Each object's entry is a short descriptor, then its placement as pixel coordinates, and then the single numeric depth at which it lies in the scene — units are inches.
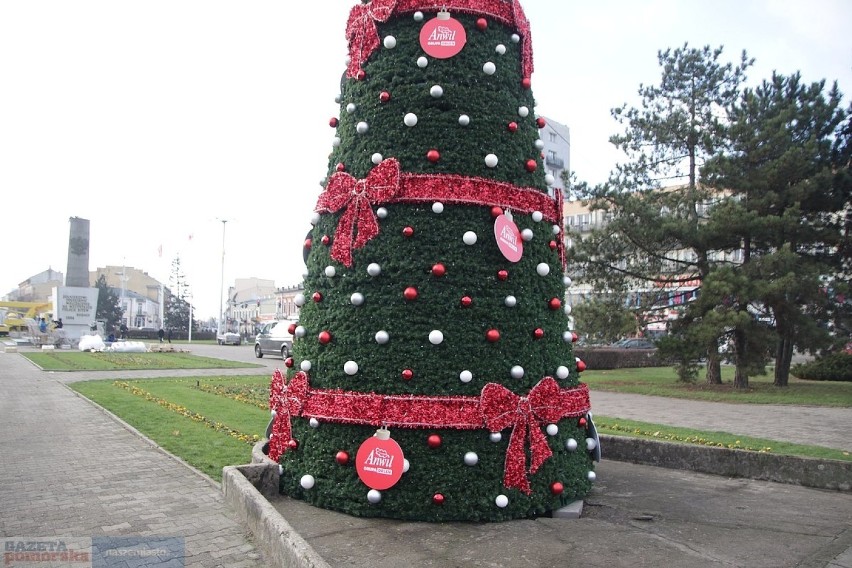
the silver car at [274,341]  1241.1
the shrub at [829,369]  949.8
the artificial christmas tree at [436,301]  199.9
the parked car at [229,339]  2376.7
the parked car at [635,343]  1710.1
